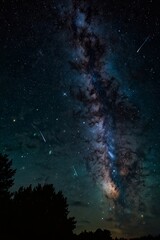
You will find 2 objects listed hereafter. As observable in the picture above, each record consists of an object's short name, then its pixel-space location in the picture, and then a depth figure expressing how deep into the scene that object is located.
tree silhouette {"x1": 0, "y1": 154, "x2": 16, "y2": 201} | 30.78
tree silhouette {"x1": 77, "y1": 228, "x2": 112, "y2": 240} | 37.35
